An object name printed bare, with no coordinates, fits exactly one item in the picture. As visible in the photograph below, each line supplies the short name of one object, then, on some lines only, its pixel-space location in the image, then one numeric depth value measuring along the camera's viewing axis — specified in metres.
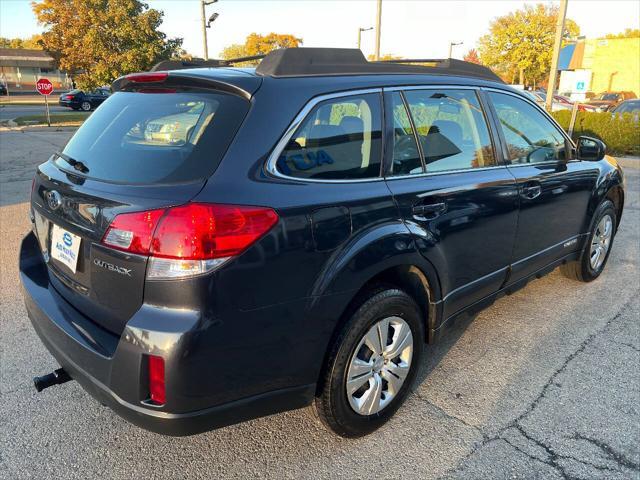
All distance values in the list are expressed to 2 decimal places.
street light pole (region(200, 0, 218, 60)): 16.20
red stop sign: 17.83
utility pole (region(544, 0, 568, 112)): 12.60
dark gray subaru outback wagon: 1.80
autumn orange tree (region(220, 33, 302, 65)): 60.54
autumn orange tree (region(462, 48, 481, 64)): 62.25
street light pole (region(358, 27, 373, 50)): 29.39
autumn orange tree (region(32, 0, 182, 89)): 23.12
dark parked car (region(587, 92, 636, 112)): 30.27
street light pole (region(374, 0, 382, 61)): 14.95
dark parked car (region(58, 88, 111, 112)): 30.53
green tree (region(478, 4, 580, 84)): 37.50
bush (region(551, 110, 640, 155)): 13.88
